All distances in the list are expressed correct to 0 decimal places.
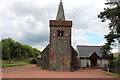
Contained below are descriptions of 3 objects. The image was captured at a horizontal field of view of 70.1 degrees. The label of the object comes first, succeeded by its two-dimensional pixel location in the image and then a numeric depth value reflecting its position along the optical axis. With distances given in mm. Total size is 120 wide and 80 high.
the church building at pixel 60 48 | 16291
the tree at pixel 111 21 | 11559
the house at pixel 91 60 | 22423
